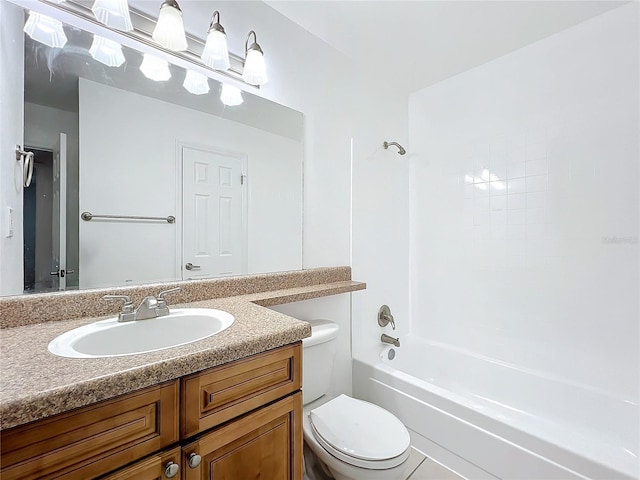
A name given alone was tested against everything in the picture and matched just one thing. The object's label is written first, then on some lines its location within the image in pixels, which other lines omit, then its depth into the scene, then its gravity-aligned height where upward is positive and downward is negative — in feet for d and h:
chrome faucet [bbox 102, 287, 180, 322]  3.10 -0.77
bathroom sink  2.73 -0.97
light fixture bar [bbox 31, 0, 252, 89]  3.45 +2.77
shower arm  7.27 +2.35
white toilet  3.68 -2.76
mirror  3.34 +0.90
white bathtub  3.83 -3.07
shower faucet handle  7.06 -1.90
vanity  1.70 -1.19
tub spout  6.86 -2.40
